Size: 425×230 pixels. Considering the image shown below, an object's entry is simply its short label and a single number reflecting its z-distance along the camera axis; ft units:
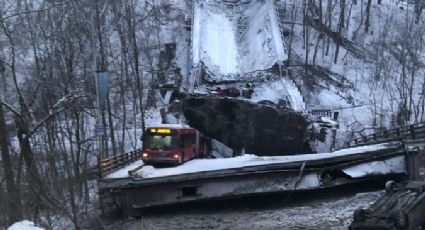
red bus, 86.33
